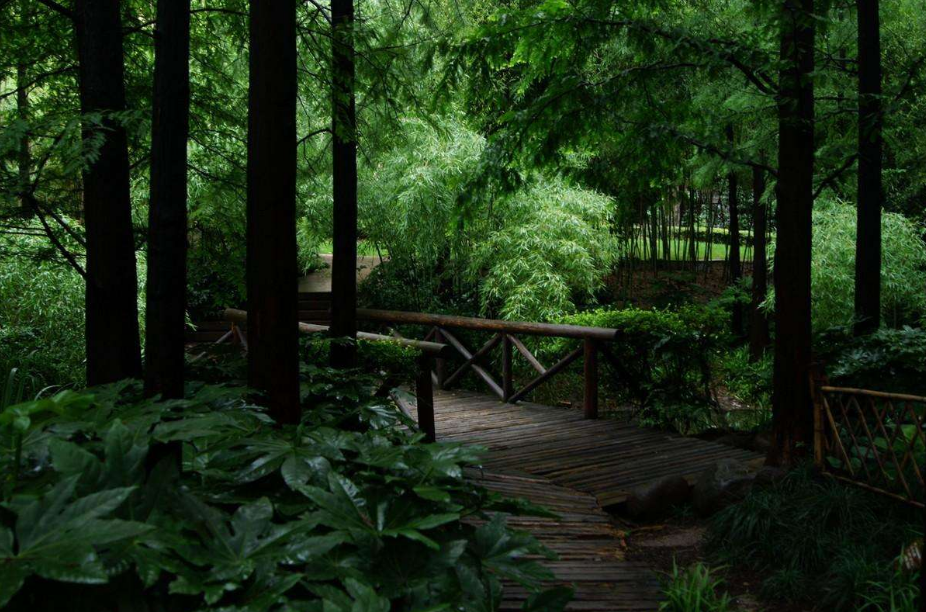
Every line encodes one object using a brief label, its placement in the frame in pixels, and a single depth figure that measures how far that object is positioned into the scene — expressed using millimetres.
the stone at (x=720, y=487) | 4215
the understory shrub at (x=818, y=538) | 3162
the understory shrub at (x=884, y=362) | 4477
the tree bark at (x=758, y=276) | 11344
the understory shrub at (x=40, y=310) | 6195
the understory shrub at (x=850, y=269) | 9672
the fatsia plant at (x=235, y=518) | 1232
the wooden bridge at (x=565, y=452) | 3467
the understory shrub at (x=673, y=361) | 6160
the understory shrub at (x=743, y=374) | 5750
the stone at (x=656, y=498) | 4438
